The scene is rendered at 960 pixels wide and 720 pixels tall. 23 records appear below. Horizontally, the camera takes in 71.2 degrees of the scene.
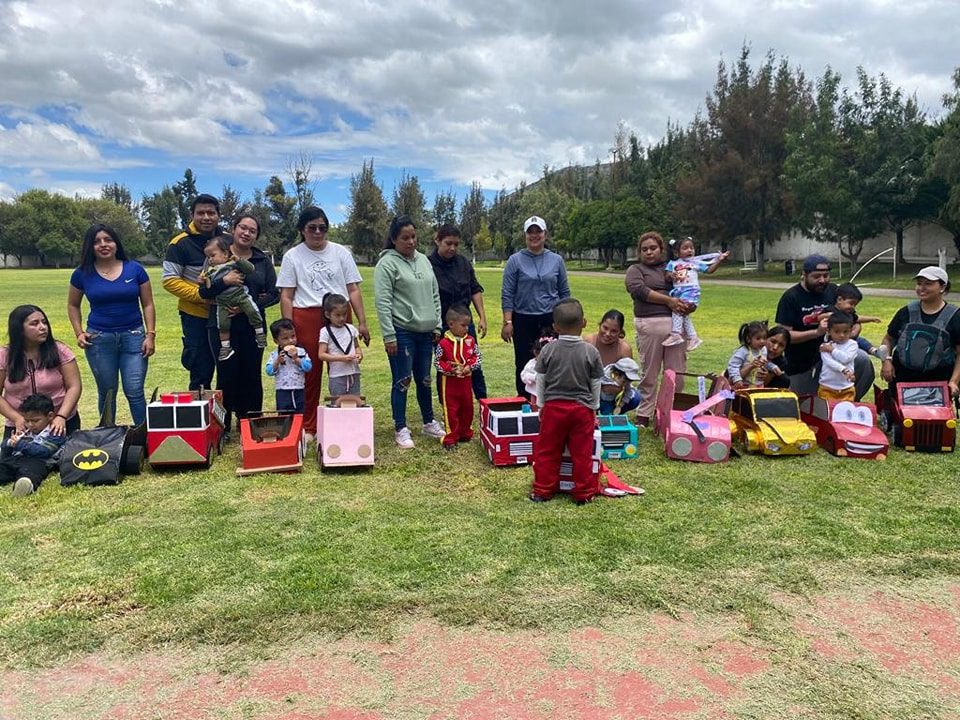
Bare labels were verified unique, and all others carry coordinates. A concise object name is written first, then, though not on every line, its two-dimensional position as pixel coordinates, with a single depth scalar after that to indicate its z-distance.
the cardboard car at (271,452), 5.25
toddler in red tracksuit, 5.87
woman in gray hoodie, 6.25
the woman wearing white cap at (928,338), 5.75
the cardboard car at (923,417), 5.59
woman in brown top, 6.30
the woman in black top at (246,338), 5.95
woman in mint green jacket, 5.83
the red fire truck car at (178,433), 5.26
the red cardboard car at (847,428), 5.49
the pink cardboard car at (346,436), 5.32
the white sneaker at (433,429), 6.38
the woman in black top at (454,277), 6.14
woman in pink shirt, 5.30
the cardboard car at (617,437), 5.58
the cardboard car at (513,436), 5.39
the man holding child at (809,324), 6.27
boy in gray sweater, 4.57
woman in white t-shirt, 5.84
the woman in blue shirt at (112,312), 5.66
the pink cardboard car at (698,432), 5.47
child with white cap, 5.98
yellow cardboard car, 5.51
